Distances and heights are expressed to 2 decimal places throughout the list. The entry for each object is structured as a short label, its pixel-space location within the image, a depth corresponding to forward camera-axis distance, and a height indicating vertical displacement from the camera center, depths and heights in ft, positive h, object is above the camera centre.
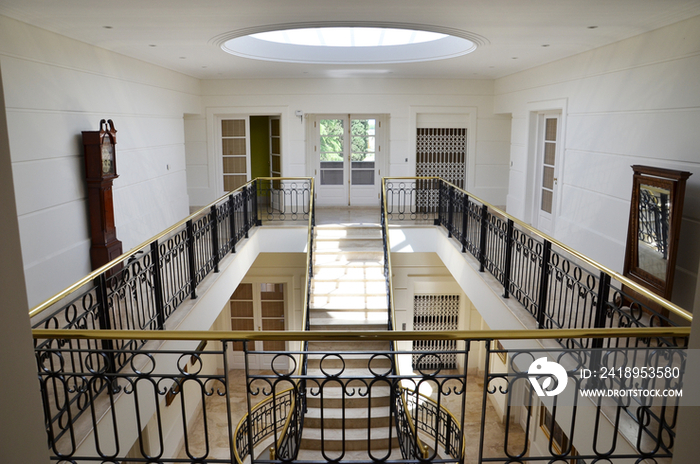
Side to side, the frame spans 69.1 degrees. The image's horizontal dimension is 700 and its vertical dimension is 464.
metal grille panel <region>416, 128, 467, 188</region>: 41.88 -0.88
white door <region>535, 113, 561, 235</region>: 30.89 -1.61
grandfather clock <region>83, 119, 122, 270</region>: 22.59 -2.02
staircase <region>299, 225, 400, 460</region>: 26.37 -10.19
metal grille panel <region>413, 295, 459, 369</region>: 42.60 -14.20
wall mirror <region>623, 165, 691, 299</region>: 16.80 -2.94
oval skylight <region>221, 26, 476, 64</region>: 30.19 +5.96
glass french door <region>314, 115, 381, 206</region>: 42.57 -1.49
